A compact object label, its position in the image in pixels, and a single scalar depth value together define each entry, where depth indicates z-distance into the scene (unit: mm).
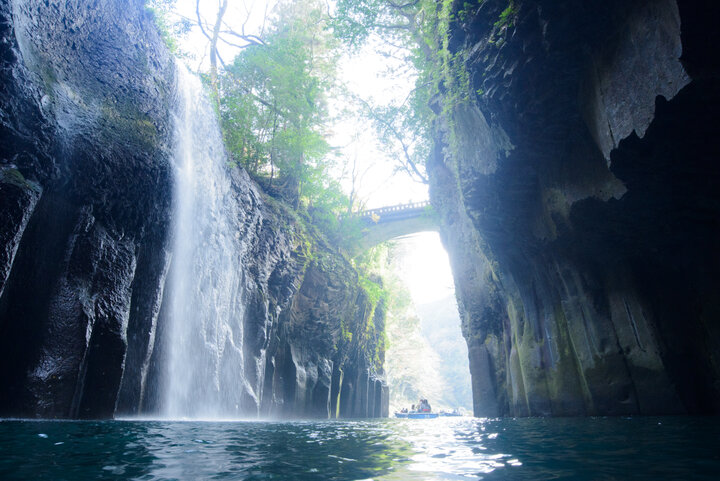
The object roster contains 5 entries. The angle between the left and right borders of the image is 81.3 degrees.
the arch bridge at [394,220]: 27547
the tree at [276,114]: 17734
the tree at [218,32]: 22095
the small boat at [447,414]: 31917
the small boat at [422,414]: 23328
